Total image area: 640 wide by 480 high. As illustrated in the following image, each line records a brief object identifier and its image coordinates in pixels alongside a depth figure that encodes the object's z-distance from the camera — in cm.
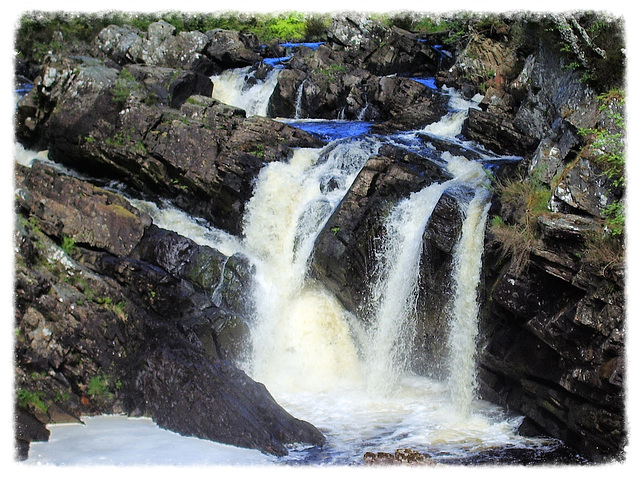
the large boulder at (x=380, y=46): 2648
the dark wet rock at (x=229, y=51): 2694
